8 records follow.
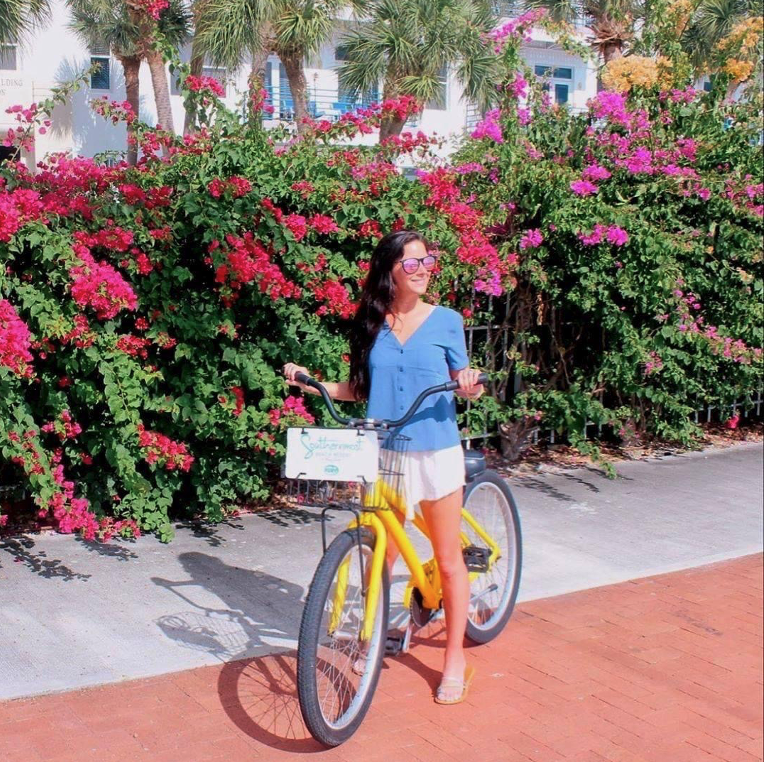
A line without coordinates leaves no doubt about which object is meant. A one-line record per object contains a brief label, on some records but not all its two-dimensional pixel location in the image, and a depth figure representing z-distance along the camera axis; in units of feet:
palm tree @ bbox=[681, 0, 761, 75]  69.56
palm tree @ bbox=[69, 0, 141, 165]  67.56
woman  13.57
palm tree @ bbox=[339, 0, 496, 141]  68.85
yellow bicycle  12.28
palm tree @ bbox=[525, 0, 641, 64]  63.31
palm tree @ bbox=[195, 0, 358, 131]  62.23
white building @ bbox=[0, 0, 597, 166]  79.71
